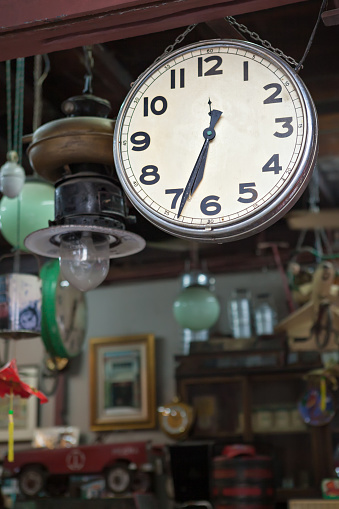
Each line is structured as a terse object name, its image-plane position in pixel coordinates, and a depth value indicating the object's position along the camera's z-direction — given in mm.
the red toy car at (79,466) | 6312
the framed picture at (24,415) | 7301
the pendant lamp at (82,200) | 2486
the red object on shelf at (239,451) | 5367
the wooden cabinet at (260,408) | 6336
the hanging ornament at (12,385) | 3242
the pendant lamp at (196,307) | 5449
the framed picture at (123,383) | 7047
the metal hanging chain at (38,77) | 3592
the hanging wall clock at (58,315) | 3646
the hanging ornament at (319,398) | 5969
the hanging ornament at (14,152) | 3125
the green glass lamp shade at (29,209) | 3346
